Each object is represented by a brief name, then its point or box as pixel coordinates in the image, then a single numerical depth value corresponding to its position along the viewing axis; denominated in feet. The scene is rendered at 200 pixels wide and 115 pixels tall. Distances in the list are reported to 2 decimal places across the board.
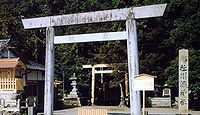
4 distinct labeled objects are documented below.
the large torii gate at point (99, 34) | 58.67
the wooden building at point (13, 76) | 81.66
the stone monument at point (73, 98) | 128.06
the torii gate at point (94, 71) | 123.65
